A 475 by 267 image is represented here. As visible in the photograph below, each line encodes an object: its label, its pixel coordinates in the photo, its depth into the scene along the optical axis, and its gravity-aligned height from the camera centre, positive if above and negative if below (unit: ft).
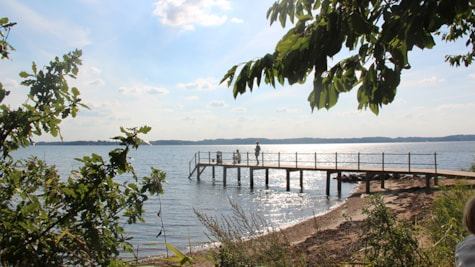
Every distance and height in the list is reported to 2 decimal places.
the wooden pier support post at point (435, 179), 69.23 -7.68
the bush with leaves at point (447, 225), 14.40 -4.43
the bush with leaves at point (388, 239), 12.44 -3.48
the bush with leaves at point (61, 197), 7.48 -1.32
